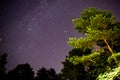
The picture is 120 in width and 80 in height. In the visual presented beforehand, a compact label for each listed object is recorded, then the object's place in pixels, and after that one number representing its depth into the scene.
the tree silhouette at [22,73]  21.04
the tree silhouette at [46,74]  23.06
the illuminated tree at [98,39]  9.86
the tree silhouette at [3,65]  20.52
